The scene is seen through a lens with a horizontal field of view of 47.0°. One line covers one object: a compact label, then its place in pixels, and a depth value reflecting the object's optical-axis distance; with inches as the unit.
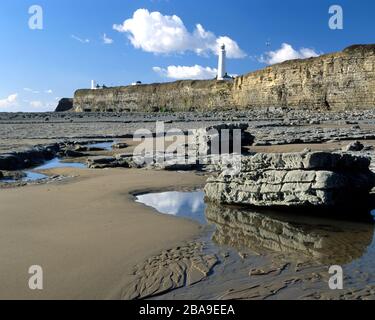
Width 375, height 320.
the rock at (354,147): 529.3
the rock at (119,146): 741.9
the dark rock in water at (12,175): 430.5
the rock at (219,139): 568.9
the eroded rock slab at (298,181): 258.7
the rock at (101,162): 501.4
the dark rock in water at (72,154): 641.6
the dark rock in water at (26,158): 505.7
